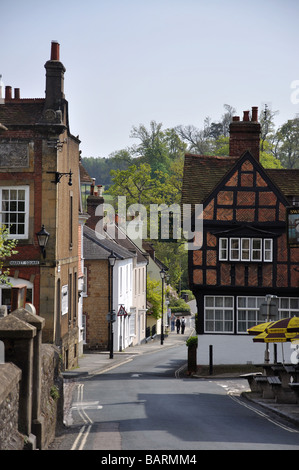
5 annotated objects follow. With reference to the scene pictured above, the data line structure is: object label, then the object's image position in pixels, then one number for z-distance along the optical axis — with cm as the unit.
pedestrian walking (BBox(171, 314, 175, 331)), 7856
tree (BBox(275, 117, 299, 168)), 9150
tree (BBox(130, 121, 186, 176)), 10288
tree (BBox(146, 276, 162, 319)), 6875
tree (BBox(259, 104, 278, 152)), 8438
